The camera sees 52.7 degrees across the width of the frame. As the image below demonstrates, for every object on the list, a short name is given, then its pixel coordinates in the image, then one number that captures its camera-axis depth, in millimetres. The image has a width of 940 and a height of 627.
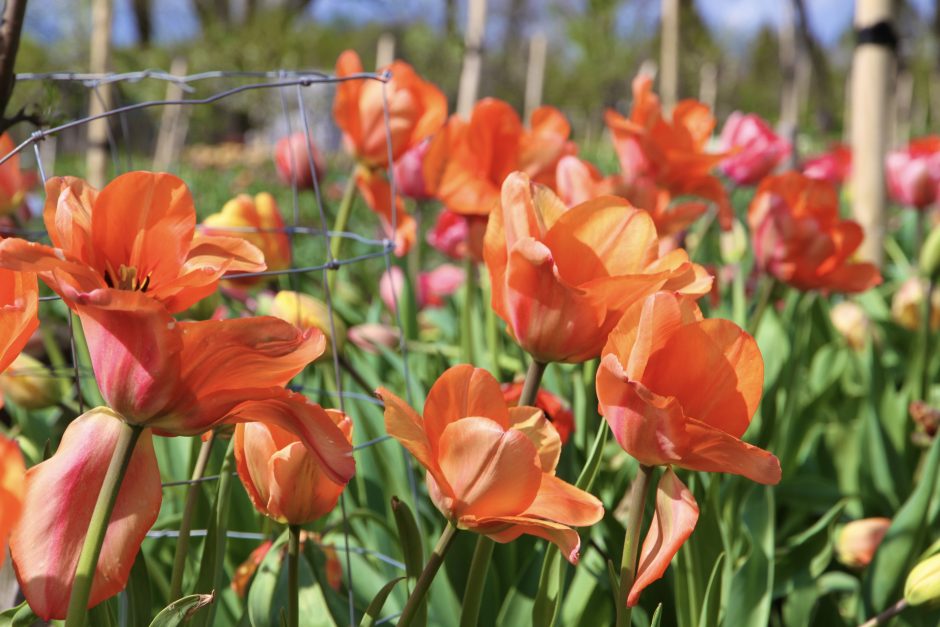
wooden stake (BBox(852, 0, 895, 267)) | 2113
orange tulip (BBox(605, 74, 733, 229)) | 1212
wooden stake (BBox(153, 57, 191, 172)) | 5914
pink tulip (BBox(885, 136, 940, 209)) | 2111
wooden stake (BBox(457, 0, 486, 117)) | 3111
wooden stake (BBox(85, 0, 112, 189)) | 2129
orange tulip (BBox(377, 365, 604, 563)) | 495
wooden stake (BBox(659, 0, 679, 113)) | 2943
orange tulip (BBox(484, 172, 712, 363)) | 565
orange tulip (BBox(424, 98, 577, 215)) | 1070
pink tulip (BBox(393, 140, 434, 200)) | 1577
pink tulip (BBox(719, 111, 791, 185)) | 1944
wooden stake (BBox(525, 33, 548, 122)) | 7348
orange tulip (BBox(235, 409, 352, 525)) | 560
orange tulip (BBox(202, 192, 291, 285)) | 1163
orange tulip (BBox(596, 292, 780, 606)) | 497
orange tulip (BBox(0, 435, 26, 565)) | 299
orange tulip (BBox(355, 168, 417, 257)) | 1286
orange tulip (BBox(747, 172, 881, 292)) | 1202
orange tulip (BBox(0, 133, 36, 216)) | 1168
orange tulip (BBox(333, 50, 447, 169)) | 1167
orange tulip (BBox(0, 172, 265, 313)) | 470
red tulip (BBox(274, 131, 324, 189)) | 1519
